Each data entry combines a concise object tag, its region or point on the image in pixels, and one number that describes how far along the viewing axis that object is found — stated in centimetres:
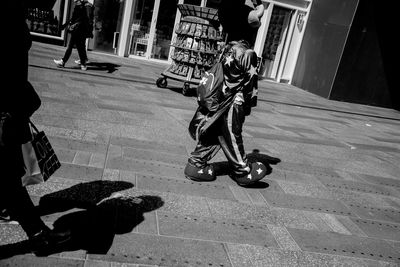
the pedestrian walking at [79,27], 954
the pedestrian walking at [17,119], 210
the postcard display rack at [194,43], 866
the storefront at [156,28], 1354
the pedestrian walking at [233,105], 386
